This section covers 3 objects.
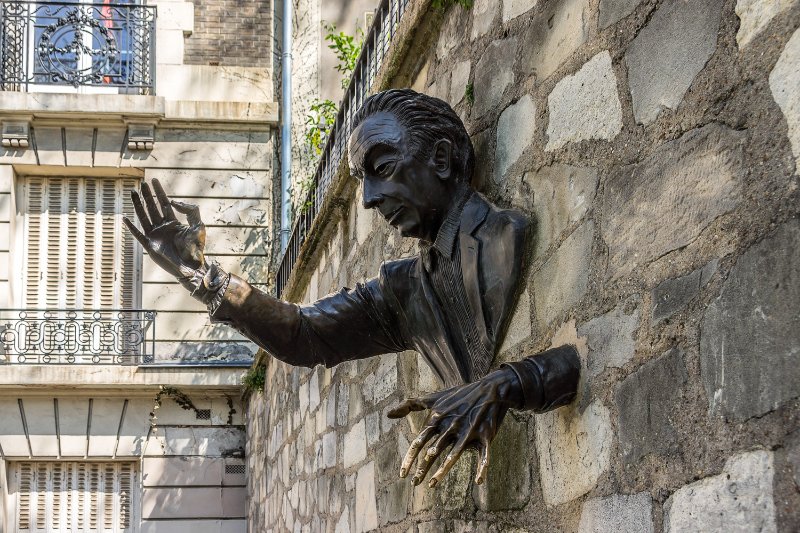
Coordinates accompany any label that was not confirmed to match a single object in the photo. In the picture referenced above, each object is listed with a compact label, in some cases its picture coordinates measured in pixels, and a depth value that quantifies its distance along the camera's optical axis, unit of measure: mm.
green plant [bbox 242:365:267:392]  10625
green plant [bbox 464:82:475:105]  3334
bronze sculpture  2393
